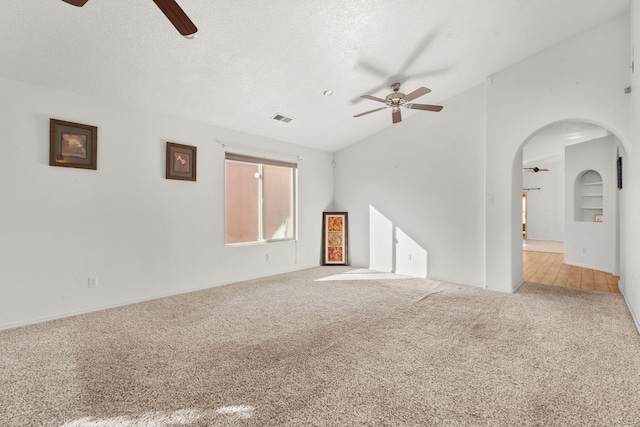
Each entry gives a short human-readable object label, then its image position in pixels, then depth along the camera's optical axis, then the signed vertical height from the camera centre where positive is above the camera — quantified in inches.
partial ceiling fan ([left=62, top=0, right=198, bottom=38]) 67.2 +46.7
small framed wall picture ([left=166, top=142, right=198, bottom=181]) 165.3 +30.0
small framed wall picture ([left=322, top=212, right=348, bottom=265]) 257.0 -18.2
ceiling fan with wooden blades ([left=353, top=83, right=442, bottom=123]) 156.1 +59.2
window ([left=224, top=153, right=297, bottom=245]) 200.5 +11.4
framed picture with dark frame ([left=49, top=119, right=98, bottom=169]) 129.8 +31.0
